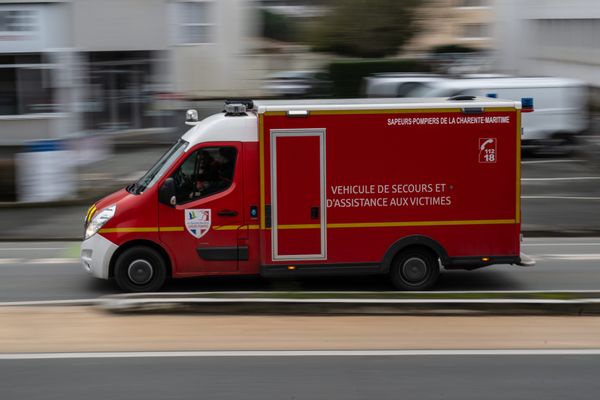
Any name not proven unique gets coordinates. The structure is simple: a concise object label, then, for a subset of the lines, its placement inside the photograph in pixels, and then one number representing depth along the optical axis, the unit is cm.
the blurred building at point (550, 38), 4182
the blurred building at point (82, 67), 2666
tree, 3859
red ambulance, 1074
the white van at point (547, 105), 2400
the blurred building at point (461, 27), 4228
